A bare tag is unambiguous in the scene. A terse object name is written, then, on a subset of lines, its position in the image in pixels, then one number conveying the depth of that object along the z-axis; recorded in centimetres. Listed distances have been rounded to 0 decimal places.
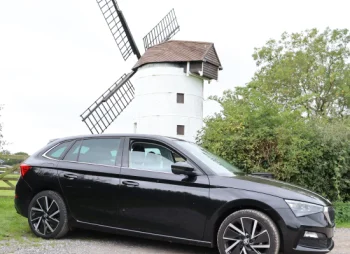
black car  494
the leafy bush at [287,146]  934
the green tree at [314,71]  2925
